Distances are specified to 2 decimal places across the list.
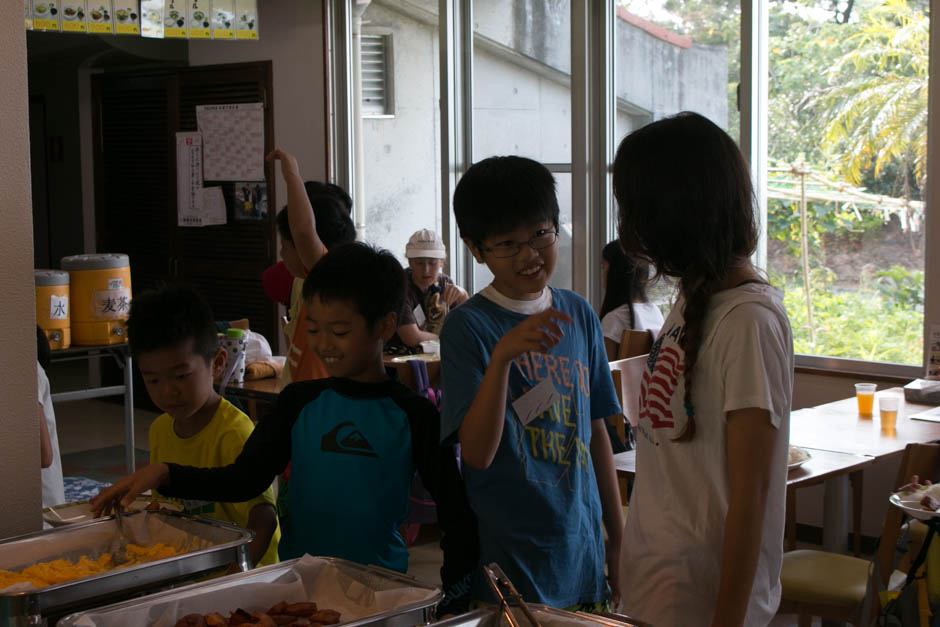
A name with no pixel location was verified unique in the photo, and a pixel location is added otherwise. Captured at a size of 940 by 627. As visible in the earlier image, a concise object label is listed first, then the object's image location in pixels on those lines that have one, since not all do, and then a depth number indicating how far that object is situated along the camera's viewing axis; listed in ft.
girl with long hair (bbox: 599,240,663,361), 14.73
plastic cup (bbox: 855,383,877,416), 11.32
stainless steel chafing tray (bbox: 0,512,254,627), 3.93
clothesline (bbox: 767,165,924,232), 13.87
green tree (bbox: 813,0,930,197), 13.48
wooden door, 21.98
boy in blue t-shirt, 4.96
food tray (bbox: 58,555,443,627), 3.70
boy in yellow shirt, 5.70
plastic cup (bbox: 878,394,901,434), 10.41
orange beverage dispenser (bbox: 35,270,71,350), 13.34
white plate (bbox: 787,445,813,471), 8.81
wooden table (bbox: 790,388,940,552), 9.70
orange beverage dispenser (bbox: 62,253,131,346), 13.94
